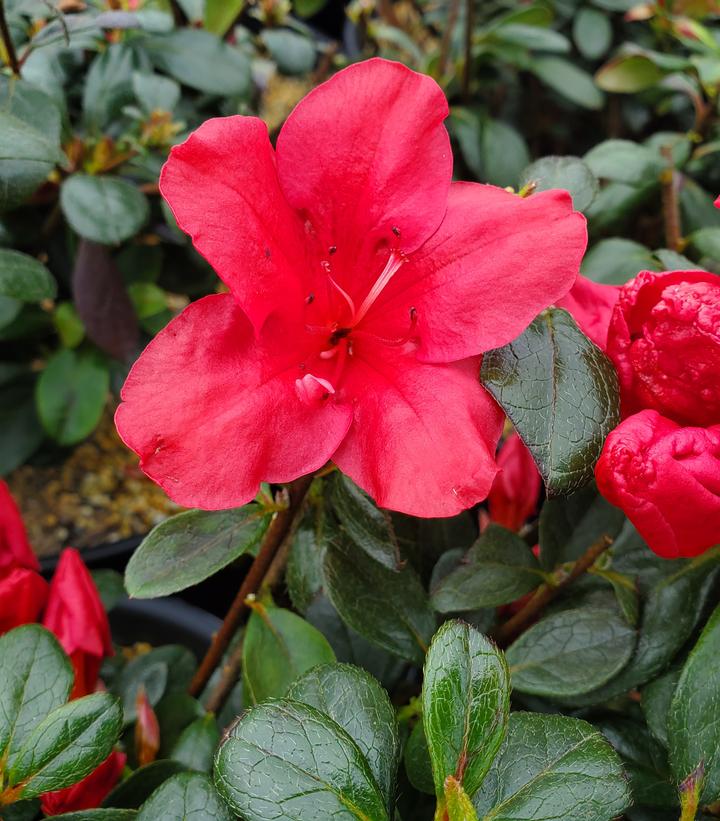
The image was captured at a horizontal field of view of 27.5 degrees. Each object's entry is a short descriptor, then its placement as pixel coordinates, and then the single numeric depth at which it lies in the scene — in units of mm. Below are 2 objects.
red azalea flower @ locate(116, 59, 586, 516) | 220
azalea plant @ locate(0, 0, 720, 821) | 215
